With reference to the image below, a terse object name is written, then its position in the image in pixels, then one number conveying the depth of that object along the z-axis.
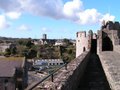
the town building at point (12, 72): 21.73
